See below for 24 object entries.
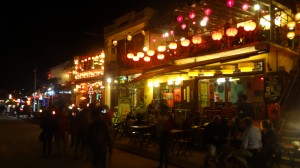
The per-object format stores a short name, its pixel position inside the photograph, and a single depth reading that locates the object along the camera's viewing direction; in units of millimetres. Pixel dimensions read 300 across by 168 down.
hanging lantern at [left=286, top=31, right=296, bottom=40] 13000
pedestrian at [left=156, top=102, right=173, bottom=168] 9781
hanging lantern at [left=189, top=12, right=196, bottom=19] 16470
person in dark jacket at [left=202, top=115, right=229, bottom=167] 9211
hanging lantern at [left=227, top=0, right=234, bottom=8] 13406
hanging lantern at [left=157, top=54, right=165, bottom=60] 18391
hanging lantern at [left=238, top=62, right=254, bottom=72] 13070
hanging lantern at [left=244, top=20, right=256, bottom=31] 12570
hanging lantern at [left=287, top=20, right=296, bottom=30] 13062
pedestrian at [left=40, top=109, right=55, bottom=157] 12221
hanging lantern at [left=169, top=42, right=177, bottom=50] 17328
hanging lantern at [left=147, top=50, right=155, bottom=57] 19188
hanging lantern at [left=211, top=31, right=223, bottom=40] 13992
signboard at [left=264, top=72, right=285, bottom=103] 11859
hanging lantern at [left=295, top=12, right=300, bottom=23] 13345
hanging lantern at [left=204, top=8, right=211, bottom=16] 15096
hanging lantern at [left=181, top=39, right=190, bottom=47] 16023
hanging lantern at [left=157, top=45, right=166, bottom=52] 18328
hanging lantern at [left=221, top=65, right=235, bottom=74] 14039
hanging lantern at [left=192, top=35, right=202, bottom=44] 15267
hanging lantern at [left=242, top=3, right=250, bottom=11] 13555
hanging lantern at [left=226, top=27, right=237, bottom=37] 13206
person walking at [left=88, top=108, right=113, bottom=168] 7582
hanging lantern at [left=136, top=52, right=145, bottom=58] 20188
